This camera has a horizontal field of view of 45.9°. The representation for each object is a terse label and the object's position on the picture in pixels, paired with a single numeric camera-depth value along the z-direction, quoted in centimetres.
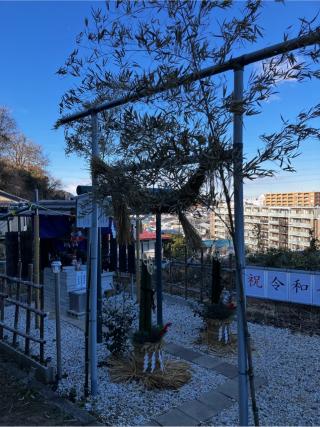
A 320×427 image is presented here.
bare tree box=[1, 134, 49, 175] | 3734
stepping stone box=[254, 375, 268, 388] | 378
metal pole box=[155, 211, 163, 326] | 415
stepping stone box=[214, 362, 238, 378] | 407
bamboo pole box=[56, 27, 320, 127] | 189
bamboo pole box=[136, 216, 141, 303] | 705
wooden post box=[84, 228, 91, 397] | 355
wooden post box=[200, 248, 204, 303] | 675
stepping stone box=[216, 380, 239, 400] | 362
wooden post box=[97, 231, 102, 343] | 500
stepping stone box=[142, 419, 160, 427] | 308
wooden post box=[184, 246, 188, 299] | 716
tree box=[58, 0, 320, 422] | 195
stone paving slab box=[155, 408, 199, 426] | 310
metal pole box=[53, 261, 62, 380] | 388
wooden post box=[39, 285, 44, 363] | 401
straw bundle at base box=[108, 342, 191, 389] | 376
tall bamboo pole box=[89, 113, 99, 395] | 357
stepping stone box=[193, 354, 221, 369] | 432
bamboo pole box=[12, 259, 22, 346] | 470
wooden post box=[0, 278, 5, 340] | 509
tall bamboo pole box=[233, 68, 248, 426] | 213
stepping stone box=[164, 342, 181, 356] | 479
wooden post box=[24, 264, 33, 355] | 434
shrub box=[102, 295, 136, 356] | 425
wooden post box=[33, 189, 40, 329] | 594
